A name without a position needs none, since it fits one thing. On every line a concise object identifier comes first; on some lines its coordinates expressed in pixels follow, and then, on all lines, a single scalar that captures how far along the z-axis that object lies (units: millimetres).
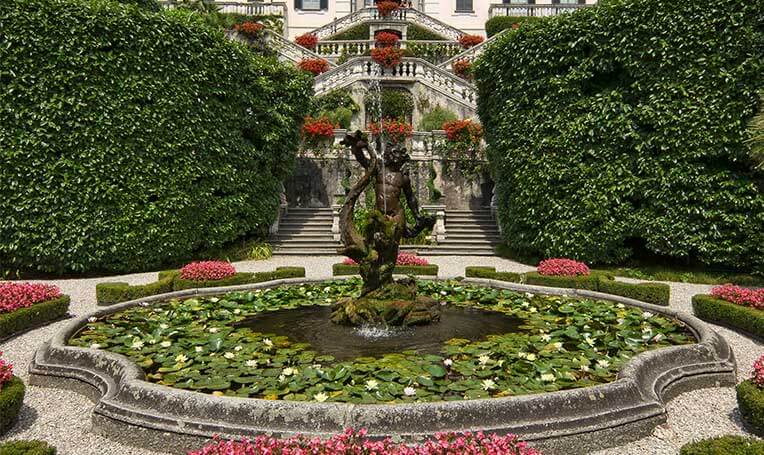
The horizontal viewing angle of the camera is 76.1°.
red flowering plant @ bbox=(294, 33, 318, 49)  33250
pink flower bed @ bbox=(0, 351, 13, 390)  5018
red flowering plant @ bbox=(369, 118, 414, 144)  22244
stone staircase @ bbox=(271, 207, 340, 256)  18734
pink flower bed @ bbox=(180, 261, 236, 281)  11336
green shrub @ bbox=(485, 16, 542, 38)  35725
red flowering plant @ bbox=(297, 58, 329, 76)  29312
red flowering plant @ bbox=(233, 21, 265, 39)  28828
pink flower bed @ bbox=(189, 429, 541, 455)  3463
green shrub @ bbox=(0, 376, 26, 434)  4674
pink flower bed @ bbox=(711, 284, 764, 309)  8838
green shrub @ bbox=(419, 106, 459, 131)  24831
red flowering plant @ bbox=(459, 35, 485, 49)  33219
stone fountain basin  4141
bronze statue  7449
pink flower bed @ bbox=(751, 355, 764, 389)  5031
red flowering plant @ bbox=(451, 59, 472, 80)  29297
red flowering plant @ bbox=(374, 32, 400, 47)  30969
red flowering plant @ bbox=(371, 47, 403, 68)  26672
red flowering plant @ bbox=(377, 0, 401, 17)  34094
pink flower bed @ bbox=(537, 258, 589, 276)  12070
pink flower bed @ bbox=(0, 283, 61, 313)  8609
